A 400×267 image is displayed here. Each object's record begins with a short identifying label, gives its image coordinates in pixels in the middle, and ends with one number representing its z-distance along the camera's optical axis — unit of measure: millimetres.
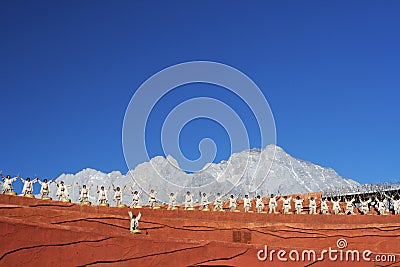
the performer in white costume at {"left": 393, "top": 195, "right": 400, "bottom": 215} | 24469
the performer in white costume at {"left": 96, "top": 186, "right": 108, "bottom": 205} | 20973
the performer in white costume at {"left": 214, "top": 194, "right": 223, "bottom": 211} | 23859
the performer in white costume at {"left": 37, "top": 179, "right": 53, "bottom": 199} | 20094
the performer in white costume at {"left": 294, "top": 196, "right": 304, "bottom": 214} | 24234
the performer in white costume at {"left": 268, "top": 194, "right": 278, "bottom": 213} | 24078
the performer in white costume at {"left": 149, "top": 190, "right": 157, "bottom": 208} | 22703
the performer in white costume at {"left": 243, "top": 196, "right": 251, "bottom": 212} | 23516
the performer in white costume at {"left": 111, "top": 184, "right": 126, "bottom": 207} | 22095
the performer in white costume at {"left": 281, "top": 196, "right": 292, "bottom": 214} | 24036
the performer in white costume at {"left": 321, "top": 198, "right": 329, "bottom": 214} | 24359
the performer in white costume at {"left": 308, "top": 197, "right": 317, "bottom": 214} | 24250
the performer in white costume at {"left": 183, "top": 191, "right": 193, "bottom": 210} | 23466
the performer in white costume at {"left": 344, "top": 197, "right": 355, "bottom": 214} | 24906
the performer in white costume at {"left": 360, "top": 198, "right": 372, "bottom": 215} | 25141
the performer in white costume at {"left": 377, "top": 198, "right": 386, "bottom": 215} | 24645
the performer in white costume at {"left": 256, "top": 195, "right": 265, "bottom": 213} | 23938
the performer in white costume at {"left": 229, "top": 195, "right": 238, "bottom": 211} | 23797
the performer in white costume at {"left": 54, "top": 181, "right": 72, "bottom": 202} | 20516
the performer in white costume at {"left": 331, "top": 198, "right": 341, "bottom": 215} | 24747
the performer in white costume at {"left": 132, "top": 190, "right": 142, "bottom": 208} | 21706
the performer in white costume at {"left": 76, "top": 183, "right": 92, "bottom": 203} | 20484
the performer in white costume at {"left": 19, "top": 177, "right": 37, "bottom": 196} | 19734
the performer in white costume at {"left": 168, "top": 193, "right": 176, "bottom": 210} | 22922
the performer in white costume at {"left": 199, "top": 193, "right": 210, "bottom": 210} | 23625
